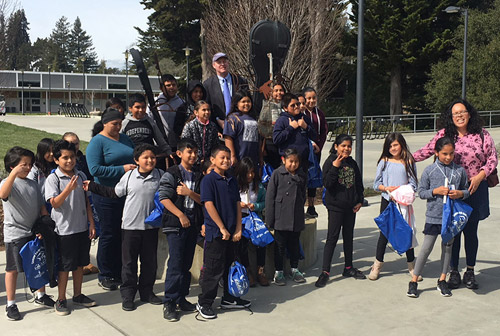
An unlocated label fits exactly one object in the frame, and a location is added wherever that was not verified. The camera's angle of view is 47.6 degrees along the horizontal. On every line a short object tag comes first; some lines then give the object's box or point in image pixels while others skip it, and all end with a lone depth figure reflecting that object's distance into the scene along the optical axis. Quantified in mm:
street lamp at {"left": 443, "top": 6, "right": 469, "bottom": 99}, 21688
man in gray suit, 6352
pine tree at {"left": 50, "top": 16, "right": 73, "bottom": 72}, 116250
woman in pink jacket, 5355
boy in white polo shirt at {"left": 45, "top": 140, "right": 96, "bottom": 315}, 4766
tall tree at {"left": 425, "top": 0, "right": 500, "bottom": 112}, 29594
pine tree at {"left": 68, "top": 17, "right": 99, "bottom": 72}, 118938
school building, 76312
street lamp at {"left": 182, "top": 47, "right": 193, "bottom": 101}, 26164
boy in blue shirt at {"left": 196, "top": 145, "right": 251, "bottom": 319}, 4676
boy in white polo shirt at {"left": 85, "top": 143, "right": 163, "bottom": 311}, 4930
